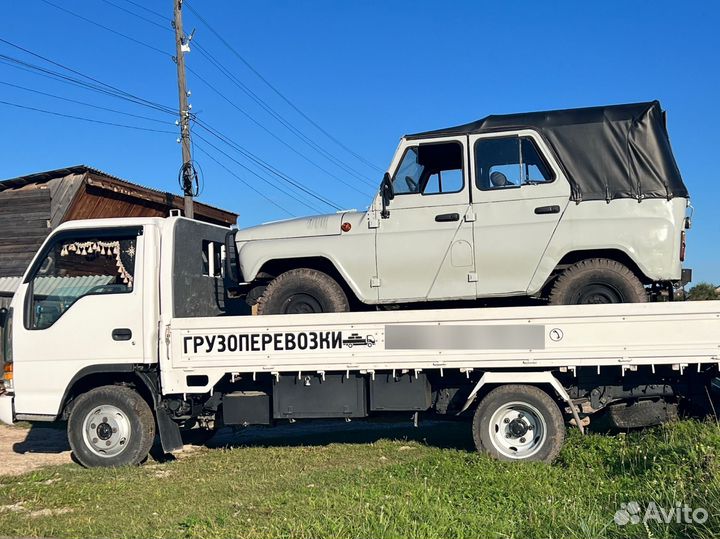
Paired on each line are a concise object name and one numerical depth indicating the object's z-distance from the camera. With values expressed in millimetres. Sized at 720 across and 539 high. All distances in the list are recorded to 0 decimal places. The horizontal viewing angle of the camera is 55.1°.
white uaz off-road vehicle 6773
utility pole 16953
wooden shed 16234
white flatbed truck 6598
